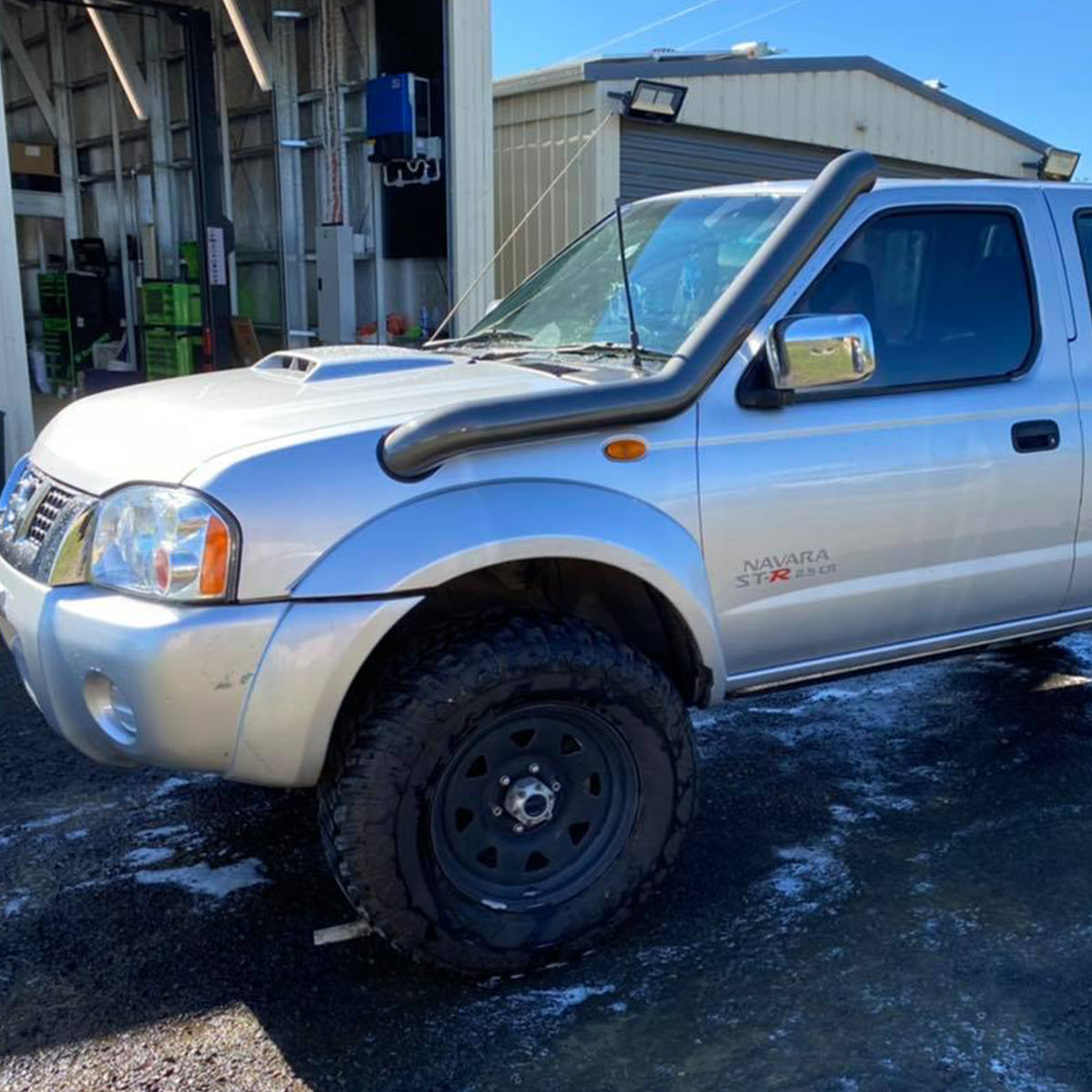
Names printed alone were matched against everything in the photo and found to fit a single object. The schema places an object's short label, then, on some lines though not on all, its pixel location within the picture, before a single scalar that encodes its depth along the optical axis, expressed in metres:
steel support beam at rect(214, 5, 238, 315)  12.98
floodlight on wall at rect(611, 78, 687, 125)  11.96
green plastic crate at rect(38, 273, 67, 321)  15.23
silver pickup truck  2.71
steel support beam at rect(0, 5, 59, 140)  16.05
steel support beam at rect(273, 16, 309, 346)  12.20
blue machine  10.50
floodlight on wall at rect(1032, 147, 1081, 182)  16.41
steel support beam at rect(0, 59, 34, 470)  8.01
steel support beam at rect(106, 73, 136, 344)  14.89
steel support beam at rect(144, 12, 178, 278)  13.88
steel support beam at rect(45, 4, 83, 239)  15.73
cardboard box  15.77
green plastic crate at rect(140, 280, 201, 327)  13.02
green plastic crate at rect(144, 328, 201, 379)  13.05
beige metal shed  12.41
